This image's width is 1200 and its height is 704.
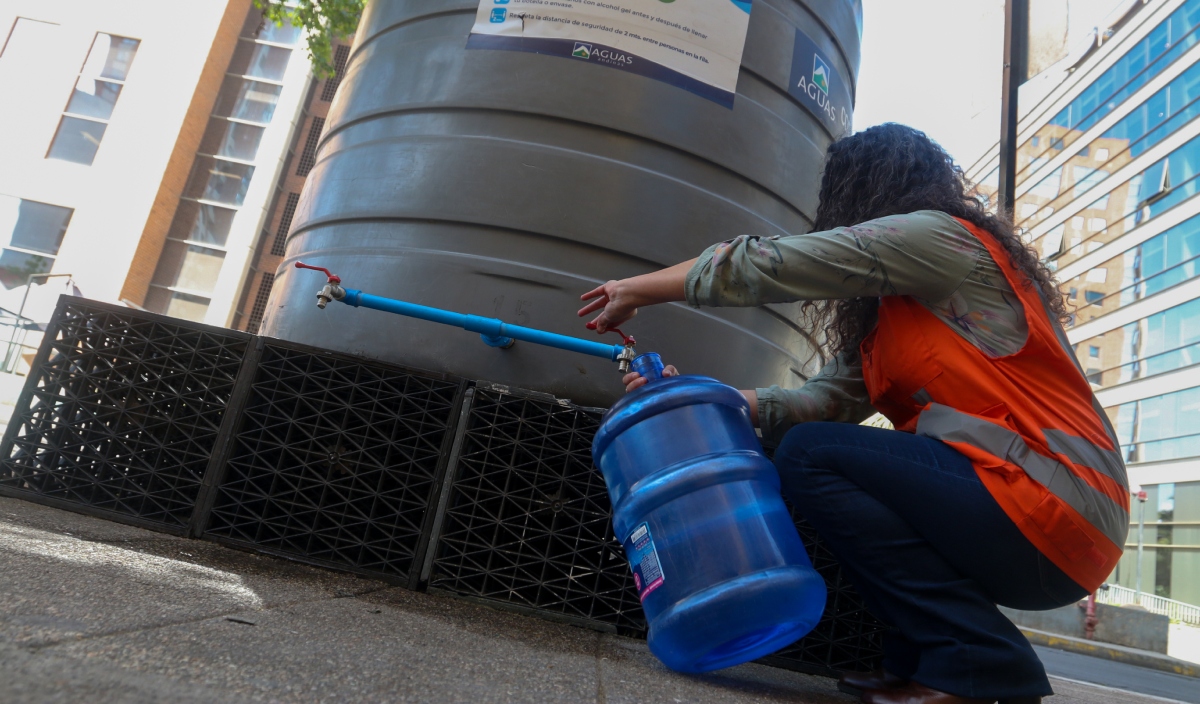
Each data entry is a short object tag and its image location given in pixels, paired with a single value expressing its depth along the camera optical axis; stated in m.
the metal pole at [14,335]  16.80
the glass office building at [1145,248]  19.98
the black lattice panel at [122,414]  2.07
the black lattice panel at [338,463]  1.99
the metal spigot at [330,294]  2.12
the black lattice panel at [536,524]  1.95
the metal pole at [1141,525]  19.42
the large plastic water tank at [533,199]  2.22
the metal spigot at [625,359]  1.96
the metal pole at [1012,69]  3.20
